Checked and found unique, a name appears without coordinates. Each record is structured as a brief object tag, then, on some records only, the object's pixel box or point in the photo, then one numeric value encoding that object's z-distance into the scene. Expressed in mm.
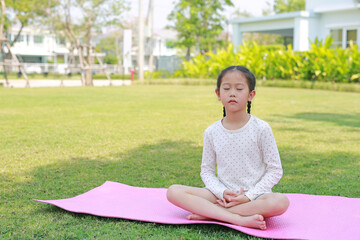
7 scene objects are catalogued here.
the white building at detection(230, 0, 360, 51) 20922
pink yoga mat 2539
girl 2673
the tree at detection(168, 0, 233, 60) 30000
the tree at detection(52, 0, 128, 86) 20031
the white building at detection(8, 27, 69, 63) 55250
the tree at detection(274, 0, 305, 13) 41406
